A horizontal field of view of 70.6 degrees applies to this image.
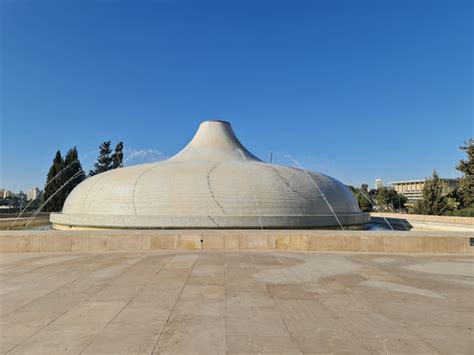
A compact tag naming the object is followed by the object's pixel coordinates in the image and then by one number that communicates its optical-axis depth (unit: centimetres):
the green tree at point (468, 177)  3177
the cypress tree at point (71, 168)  4906
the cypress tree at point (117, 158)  6378
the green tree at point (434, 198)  3469
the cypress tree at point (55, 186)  4422
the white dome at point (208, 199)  1925
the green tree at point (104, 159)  6269
